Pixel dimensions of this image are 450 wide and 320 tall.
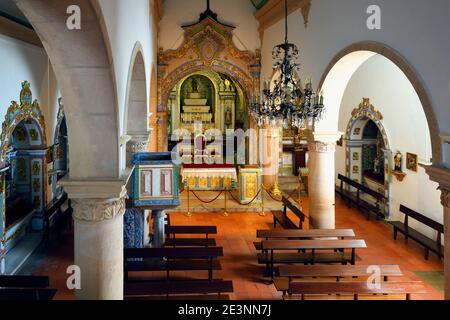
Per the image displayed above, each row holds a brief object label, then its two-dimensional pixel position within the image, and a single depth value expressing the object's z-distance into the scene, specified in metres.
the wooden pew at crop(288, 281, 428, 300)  7.16
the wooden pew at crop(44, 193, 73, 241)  11.30
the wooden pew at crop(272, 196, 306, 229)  11.68
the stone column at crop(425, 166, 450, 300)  6.12
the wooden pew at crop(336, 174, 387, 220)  13.96
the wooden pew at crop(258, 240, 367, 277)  9.16
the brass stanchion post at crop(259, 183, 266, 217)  14.86
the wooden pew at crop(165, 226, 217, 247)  9.86
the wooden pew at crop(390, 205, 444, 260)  10.48
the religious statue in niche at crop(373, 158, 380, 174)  15.89
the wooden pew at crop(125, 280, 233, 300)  7.34
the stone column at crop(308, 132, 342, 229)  11.30
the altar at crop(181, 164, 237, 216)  15.42
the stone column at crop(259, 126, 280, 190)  17.47
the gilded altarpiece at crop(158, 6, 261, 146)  17.41
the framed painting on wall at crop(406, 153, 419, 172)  12.26
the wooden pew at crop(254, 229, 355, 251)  9.95
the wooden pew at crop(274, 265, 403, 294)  7.88
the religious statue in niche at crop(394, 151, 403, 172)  13.03
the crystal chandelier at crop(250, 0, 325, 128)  8.59
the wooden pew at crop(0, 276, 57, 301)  6.84
